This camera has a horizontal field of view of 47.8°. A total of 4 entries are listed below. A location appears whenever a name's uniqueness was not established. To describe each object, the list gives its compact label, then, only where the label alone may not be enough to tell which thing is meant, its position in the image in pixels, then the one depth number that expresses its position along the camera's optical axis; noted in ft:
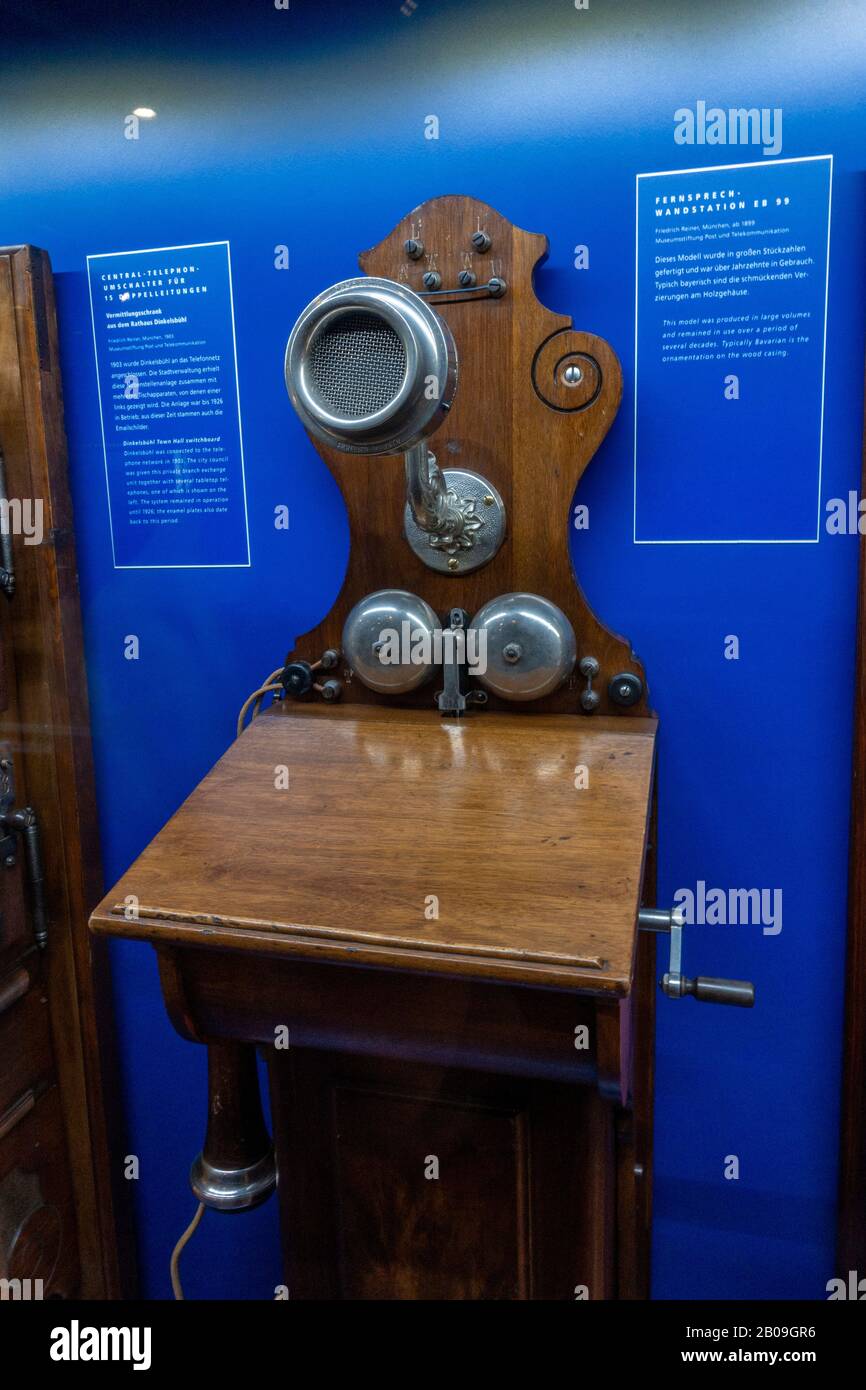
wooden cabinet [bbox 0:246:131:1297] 5.87
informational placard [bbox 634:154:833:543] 4.67
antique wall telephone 3.38
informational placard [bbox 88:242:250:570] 5.65
